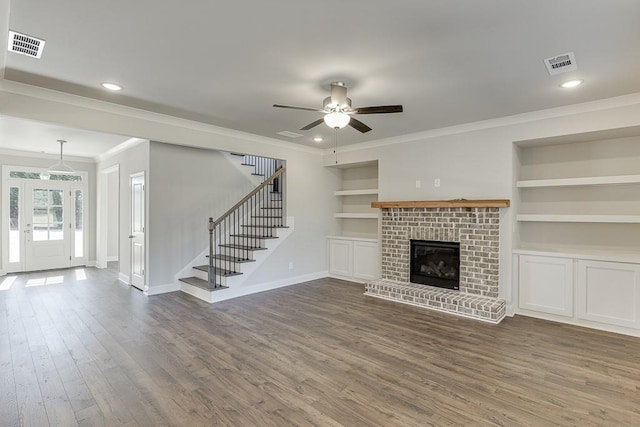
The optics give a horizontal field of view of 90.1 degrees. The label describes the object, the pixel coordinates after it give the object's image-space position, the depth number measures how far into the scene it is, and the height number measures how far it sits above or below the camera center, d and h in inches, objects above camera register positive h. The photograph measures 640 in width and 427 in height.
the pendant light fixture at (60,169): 277.2 +40.0
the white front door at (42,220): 279.0 -5.7
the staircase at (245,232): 213.5 -14.9
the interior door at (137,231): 225.8 -13.0
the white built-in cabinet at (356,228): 253.6 -13.7
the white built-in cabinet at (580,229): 154.5 -9.0
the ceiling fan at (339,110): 130.4 +43.0
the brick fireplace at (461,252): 179.8 -24.2
